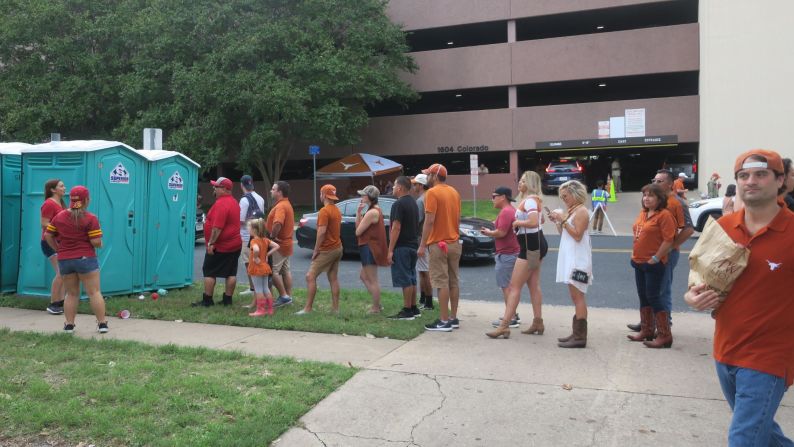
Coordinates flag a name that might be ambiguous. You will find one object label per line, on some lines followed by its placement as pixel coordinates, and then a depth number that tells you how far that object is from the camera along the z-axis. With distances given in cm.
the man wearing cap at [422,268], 788
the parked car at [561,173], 2530
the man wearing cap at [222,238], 790
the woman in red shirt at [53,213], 749
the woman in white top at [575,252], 593
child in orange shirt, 738
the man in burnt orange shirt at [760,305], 258
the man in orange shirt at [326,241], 732
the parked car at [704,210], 1617
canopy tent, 2669
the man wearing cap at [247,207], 842
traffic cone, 2401
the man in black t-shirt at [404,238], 702
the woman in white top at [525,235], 626
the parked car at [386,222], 1192
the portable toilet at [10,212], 895
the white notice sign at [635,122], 2842
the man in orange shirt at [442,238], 655
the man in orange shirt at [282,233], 781
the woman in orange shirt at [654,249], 583
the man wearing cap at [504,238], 662
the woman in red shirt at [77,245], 643
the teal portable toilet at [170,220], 916
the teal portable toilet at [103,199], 830
